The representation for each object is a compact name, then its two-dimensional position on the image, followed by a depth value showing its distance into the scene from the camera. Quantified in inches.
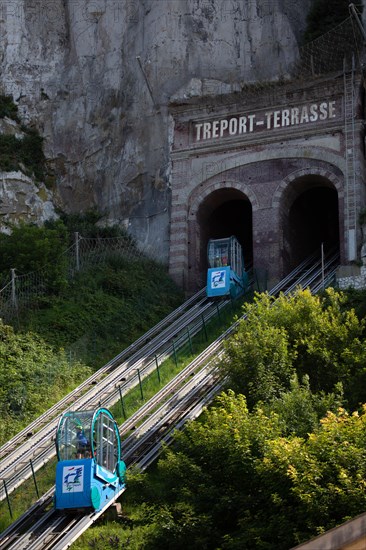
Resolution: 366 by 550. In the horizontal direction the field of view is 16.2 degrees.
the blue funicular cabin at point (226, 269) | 1753.2
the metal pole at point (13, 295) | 1648.6
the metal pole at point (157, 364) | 1485.4
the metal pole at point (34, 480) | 1195.9
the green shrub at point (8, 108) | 2115.0
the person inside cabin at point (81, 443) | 1154.7
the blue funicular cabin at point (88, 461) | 1104.2
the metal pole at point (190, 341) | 1576.2
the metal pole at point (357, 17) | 1841.8
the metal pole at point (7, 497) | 1168.4
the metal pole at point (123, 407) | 1367.6
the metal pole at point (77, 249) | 1842.5
